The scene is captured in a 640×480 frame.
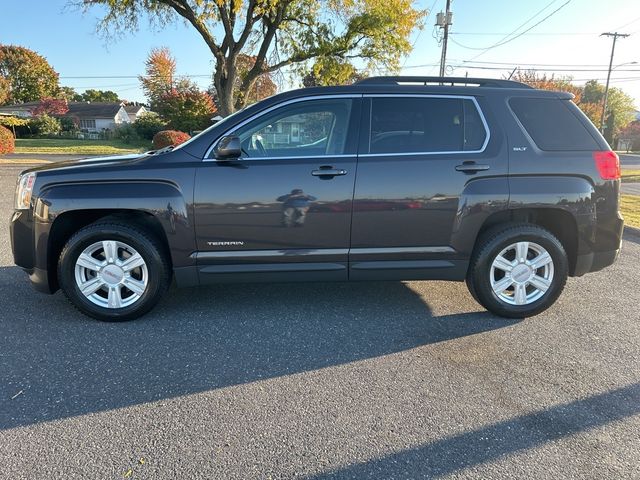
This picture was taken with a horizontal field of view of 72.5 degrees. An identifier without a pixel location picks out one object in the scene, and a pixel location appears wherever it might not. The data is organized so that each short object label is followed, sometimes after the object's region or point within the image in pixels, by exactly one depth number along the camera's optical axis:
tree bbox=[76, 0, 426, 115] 18.81
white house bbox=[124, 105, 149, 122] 75.21
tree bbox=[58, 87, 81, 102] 83.93
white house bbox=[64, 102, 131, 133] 62.62
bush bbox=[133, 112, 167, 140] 37.81
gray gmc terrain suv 3.51
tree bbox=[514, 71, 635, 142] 58.59
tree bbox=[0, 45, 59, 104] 66.19
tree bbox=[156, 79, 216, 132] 35.22
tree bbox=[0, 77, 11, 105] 50.16
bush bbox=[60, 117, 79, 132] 45.99
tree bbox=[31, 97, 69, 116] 49.59
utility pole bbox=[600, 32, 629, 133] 42.22
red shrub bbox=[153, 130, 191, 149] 20.61
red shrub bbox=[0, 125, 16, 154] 18.75
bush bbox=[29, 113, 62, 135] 42.88
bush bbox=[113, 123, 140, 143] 37.22
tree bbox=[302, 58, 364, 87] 21.06
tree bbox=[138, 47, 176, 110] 50.53
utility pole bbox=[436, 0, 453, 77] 22.38
